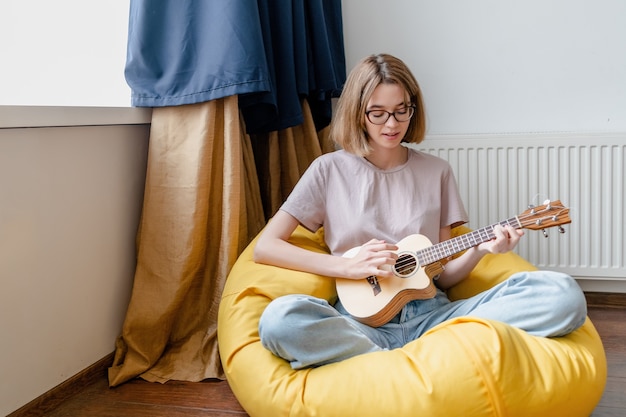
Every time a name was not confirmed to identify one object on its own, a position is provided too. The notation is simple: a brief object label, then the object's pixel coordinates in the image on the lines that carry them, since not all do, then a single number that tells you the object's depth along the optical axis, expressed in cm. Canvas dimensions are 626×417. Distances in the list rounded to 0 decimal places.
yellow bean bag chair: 111
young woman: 128
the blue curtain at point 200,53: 162
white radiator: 202
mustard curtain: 170
